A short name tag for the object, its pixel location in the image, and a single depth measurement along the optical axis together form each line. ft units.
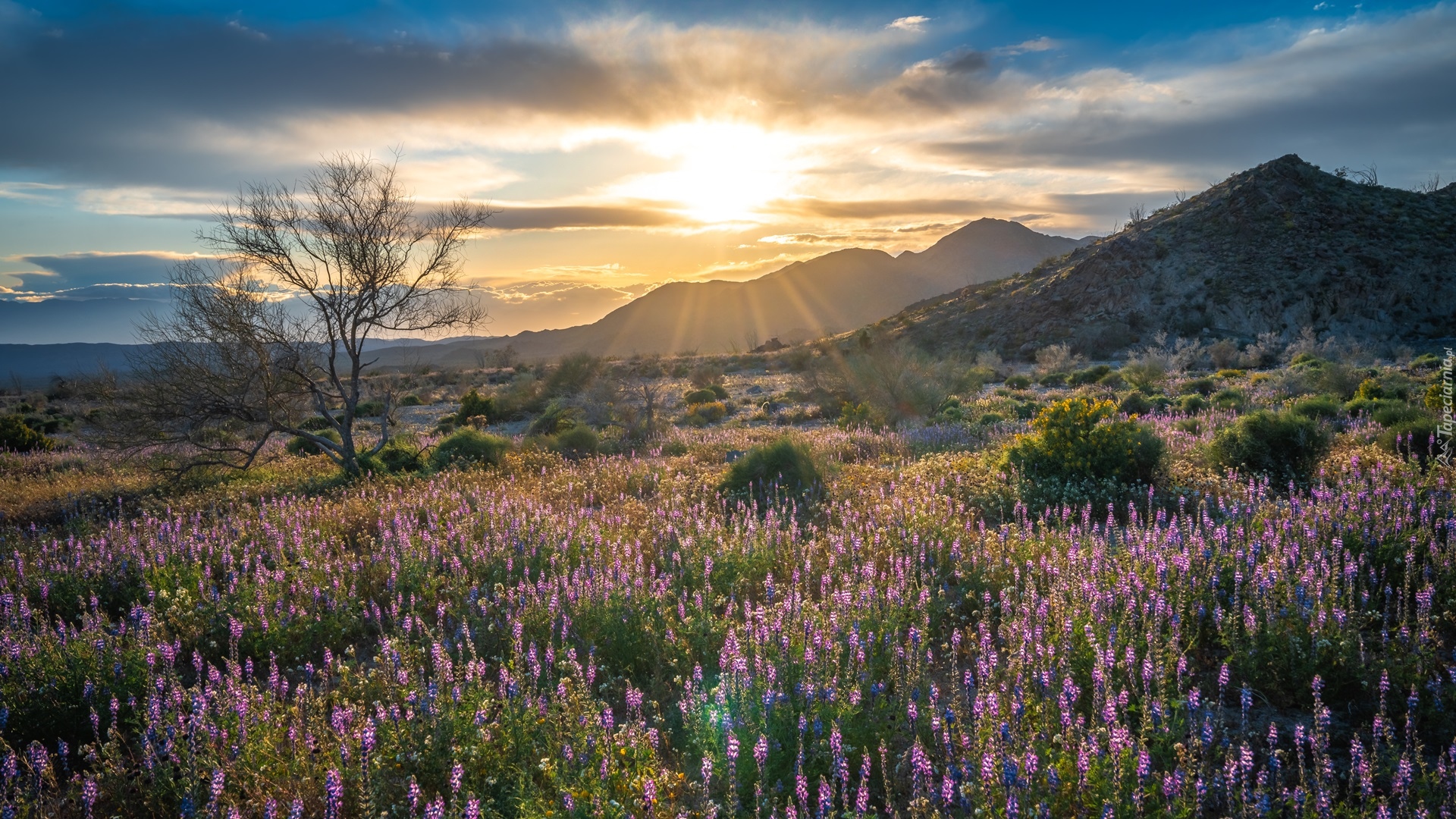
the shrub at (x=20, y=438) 62.03
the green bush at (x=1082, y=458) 27.78
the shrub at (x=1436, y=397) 35.48
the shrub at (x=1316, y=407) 37.81
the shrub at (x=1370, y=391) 45.16
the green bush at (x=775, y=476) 30.99
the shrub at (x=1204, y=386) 63.31
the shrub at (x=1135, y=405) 54.34
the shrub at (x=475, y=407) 80.28
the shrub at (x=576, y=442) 48.67
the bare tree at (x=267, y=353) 39.86
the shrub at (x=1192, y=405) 50.19
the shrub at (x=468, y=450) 43.65
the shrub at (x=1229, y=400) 49.06
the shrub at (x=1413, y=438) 28.84
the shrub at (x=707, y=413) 69.97
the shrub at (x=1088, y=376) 80.64
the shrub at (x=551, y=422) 59.52
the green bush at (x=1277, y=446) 29.25
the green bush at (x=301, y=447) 55.88
